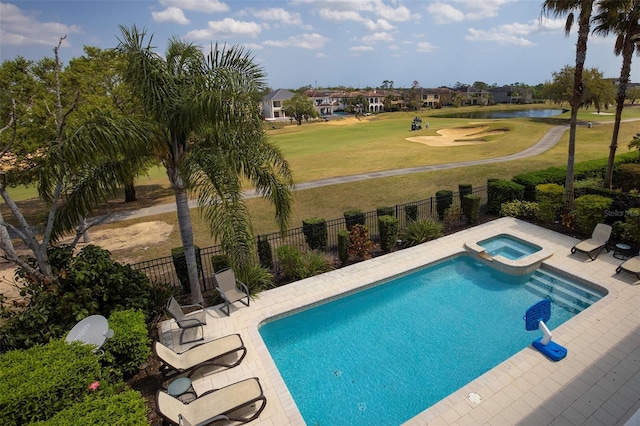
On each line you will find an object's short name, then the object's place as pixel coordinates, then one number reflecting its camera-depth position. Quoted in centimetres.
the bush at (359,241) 1265
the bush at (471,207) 1530
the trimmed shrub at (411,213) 1542
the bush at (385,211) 1445
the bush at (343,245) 1246
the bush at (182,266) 1097
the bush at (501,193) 1623
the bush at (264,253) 1211
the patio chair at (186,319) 844
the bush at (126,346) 738
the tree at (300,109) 8781
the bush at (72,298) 753
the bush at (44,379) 532
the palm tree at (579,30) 1399
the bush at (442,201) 1595
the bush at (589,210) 1280
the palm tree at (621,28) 1432
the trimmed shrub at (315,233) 1332
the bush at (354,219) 1400
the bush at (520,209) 1568
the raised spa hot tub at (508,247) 1320
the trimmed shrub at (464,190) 1692
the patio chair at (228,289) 995
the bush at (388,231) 1313
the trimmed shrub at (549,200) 1446
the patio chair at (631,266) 1046
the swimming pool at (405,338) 741
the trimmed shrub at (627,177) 1811
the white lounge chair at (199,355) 732
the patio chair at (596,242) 1187
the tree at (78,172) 688
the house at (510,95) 13338
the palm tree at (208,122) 756
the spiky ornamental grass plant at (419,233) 1406
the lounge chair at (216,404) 595
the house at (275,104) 11444
